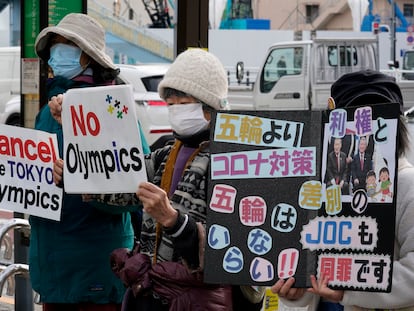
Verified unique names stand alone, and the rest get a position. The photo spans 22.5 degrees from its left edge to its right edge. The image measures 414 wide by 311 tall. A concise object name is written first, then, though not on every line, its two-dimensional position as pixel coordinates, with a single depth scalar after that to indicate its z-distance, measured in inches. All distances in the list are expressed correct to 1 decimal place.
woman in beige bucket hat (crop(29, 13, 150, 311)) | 167.2
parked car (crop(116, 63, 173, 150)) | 575.2
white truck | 807.1
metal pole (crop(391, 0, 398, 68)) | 1239.1
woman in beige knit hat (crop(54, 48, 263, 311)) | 134.0
